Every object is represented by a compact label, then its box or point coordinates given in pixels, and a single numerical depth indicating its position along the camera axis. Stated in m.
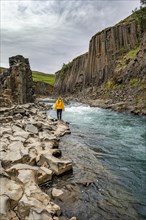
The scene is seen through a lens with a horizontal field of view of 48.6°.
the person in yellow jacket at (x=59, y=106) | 15.42
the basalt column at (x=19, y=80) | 23.45
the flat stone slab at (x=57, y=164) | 6.07
